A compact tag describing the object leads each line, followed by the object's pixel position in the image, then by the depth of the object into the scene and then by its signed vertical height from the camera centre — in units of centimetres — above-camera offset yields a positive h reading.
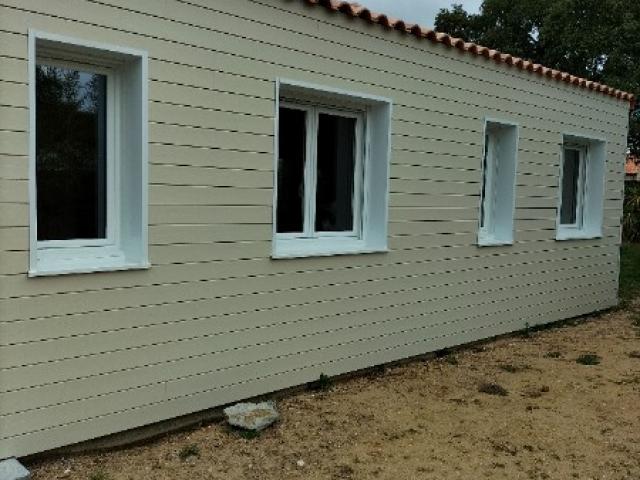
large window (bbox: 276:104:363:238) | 560 +20
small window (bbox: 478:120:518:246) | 782 +20
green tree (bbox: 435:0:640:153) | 1753 +527
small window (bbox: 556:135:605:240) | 938 +22
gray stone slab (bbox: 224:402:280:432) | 468 -163
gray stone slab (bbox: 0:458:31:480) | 363 -162
